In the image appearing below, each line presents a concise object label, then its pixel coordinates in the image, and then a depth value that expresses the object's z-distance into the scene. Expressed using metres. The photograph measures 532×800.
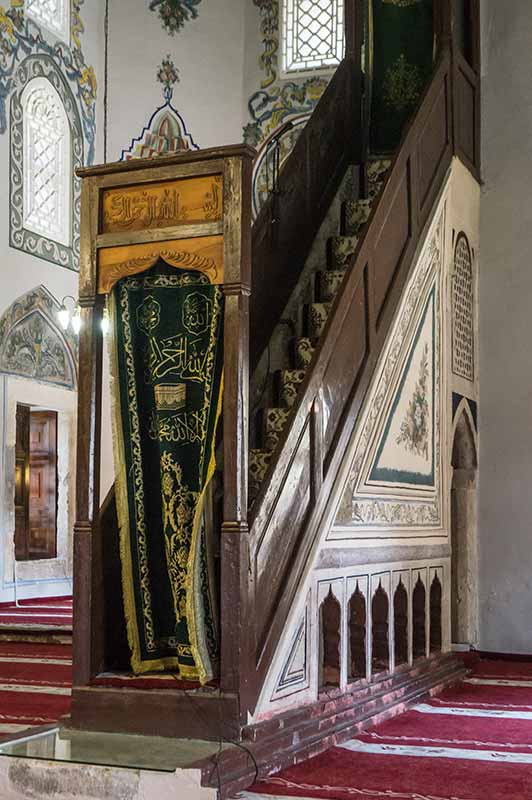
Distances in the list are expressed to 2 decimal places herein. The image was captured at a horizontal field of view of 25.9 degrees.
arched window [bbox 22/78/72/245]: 11.58
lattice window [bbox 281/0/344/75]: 13.16
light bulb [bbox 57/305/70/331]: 11.59
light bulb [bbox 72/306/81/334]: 11.96
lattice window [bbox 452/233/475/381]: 7.29
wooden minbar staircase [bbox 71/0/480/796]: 4.12
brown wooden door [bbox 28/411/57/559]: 12.48
